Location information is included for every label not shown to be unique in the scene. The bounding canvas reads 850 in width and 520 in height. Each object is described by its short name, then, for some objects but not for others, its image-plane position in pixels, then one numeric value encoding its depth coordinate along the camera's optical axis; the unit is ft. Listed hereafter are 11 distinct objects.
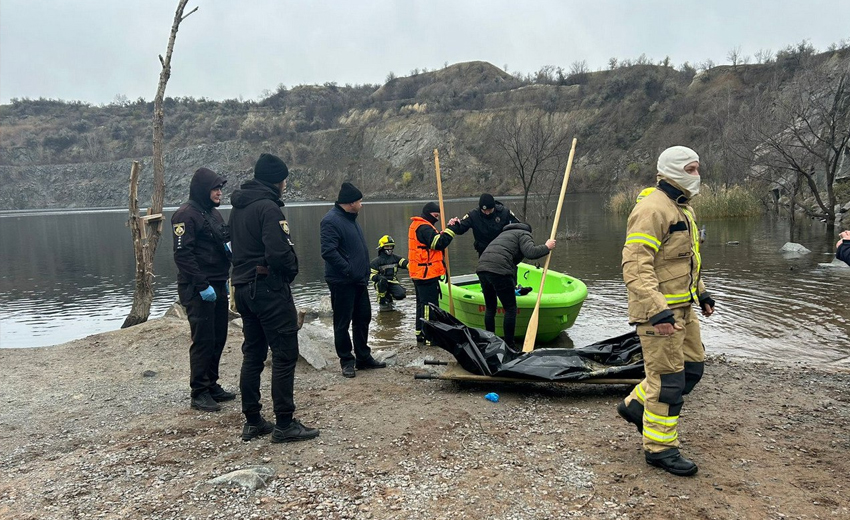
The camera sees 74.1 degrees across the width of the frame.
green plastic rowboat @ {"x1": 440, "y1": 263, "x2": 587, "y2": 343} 23.66
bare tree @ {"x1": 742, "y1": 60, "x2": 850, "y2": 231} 60.29
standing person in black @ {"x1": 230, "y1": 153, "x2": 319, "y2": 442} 13.19
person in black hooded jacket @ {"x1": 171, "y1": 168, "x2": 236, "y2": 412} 16.02
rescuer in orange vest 24.07
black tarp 15.99
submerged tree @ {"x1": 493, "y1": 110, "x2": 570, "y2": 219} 71.75
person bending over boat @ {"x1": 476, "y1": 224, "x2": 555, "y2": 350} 20.80
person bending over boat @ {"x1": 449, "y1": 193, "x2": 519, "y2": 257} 23.75
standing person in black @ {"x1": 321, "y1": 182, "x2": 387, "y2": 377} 18.84
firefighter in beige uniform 10.94
